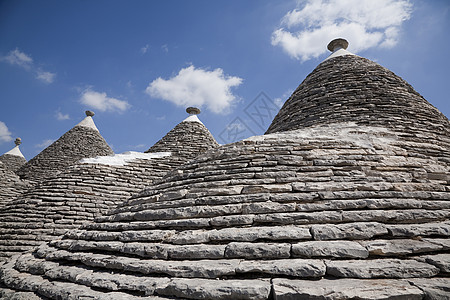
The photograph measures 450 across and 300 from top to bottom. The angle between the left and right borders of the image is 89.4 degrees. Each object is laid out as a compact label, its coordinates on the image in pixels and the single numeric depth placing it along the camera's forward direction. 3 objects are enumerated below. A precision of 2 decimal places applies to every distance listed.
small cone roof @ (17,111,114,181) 10.82
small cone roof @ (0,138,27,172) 17.72
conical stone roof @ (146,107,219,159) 8.69
